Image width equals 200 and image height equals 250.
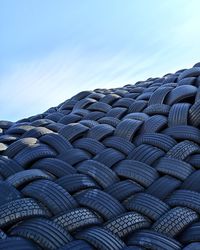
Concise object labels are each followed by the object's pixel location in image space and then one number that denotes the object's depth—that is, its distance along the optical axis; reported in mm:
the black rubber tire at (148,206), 3487
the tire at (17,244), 2887
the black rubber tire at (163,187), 3719
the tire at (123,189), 3682
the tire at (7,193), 3316
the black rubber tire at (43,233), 3039
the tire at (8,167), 3847
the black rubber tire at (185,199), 3494
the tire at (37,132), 4771
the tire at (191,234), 3193
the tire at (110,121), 5094
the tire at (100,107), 5860
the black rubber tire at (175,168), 3866
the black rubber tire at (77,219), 3234
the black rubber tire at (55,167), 3883
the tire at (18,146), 4324
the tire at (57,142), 4402
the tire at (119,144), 4334
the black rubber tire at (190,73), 5932
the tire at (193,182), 3690
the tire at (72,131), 4726
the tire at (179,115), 4638
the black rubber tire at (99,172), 3830
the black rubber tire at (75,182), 3647
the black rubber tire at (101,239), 3060
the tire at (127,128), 4609
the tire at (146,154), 4088
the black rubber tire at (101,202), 3445
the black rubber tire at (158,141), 4249
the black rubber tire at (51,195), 3389
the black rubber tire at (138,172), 3840
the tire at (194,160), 3963
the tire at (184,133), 4310
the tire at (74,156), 4137
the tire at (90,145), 4388
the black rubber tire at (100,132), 4683
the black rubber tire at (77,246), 2998
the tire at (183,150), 4072
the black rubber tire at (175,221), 3301
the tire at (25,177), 3623
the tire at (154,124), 4625
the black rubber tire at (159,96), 5364
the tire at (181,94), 5124
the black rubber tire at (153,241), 3103
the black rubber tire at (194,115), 4569
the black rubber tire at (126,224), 3271
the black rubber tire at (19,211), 3126
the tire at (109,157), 4101
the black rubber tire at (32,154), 4105
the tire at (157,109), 5003
